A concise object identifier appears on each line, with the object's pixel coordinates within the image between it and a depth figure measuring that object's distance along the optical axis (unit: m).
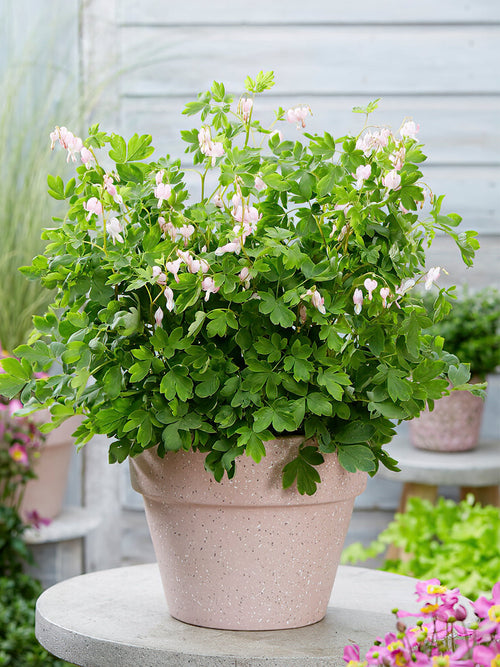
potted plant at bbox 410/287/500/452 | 3.39
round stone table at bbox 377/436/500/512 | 3.28
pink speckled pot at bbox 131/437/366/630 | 1.94
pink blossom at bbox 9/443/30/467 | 3.34
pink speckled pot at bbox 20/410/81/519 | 3.54
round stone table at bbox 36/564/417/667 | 1.89
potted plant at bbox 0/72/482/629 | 1.88
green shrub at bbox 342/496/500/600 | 3.02
